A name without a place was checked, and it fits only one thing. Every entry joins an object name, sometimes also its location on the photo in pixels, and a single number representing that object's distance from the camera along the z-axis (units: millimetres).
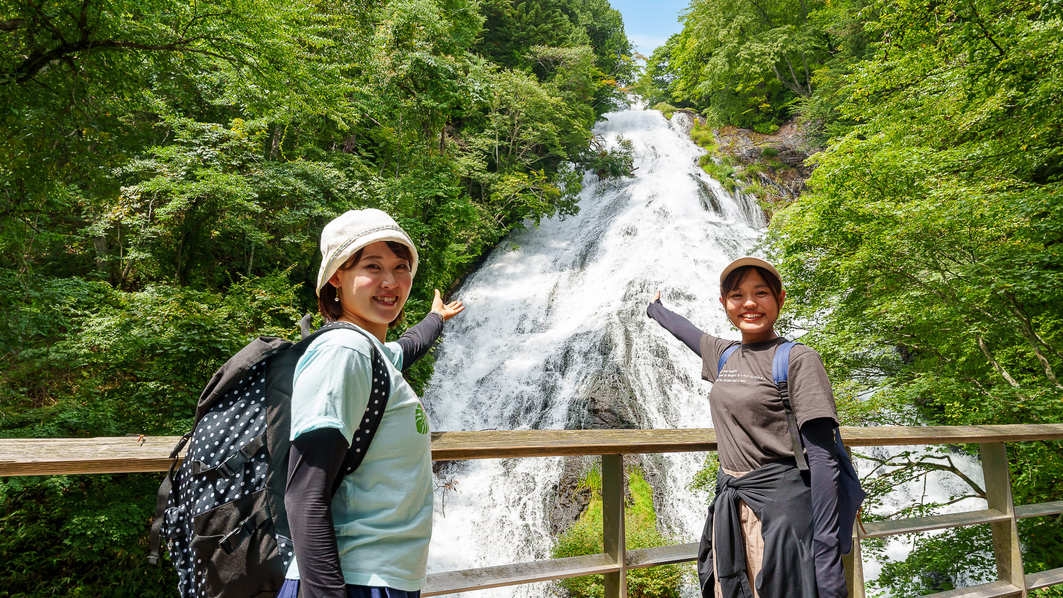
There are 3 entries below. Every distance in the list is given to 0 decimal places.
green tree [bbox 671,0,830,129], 19234
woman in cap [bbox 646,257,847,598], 1456
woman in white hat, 815
